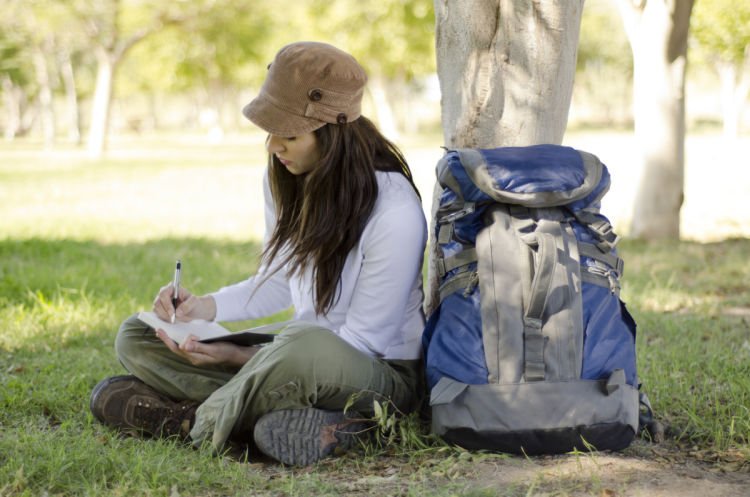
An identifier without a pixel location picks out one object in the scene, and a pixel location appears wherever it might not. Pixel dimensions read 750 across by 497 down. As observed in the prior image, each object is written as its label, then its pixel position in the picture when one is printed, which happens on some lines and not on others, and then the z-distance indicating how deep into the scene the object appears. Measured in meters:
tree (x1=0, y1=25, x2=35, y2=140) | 38.66
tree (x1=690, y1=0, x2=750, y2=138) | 18.08
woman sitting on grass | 3.35
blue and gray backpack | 3.15
